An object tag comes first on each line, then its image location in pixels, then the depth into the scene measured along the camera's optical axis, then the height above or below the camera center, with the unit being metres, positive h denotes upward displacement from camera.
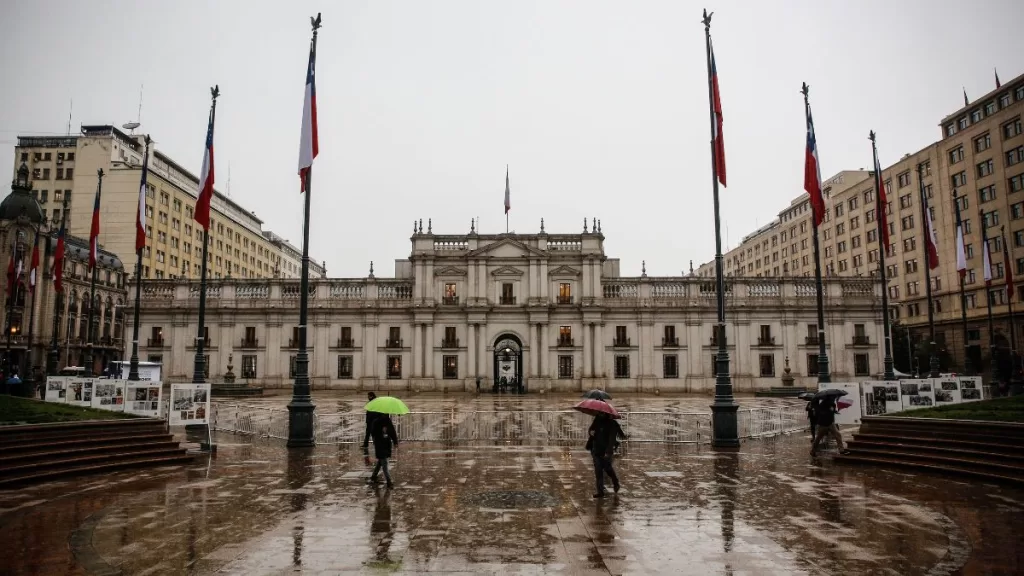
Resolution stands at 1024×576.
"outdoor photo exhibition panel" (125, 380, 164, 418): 17.47 -1.02
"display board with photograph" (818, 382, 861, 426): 17.75 -1.23
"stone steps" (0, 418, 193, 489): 12.45 -1.89
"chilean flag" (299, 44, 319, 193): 17.73 +6.47
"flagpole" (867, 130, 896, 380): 21.94 +4.66
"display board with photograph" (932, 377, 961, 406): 18.42 -0.93
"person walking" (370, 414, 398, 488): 11.89 -1.45
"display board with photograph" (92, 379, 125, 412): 17.77 -0.87
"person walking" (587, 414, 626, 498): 11.01 -1.47
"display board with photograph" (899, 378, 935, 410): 18.16 -0.96
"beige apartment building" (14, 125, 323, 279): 70.06 +20.08
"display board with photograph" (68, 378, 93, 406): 19.16 -0.83
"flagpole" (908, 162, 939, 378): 25.48 +4.35
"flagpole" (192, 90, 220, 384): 19.38 +1.01
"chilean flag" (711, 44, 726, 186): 17.92 +6.25
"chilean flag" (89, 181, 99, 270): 24.88 +5.21
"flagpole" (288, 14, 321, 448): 17.30 -1.02
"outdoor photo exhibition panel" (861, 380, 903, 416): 18.22 -1.08
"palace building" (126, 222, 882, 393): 53.34 +3.23
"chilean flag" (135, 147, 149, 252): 22.30 +5.09
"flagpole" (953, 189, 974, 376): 29.95 -0.11
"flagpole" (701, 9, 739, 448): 17.33 -0.90
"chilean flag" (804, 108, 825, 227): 19.80 +5.90
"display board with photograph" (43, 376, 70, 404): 19.55 -0.76
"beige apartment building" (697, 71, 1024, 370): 54.28 +14.80
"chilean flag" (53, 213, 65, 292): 27.64 +4.52
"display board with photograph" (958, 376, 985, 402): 18.91 -0.86
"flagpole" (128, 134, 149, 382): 21.80 +0.37
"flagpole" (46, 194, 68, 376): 26.52 +0.35
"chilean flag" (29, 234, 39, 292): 30.56 +4.76
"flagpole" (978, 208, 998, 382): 29.67 +4.40
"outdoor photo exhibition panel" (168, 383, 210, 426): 16.73 -1.11
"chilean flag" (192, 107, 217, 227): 19.30 +5.54
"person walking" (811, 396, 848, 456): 15.32 -1.48
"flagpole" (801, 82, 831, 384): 19.64 +1.51
